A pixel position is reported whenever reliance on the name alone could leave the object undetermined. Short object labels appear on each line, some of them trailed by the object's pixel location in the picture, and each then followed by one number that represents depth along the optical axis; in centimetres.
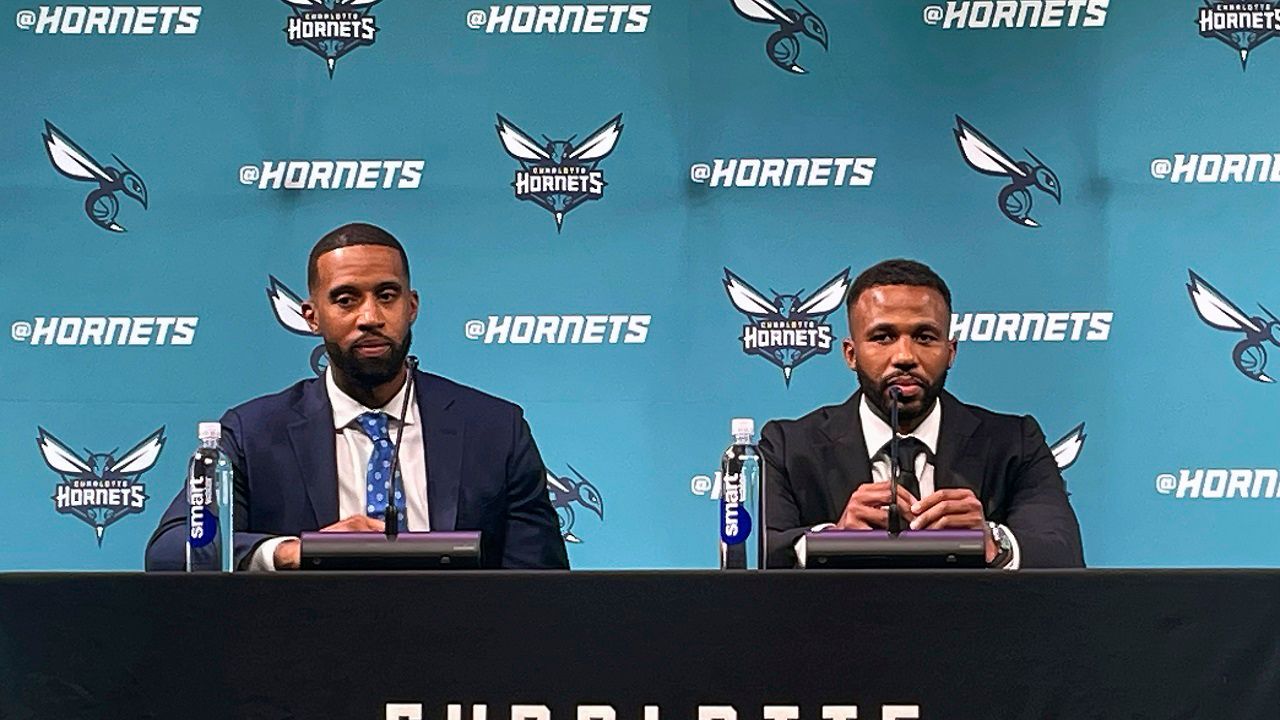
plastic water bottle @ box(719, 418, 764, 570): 442
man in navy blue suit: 571
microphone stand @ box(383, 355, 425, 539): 399
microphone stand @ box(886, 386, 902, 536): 404
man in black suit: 589
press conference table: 355
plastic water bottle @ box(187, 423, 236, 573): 433
